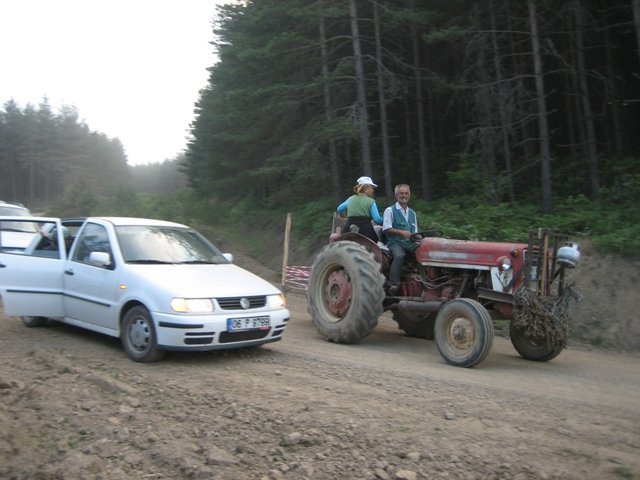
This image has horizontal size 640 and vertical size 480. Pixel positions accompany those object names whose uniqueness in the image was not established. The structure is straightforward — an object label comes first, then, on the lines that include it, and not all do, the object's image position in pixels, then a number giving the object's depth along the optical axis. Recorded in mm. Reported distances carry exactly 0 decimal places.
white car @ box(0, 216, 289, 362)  5957
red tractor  6430
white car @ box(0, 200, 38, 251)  8414
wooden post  10552
